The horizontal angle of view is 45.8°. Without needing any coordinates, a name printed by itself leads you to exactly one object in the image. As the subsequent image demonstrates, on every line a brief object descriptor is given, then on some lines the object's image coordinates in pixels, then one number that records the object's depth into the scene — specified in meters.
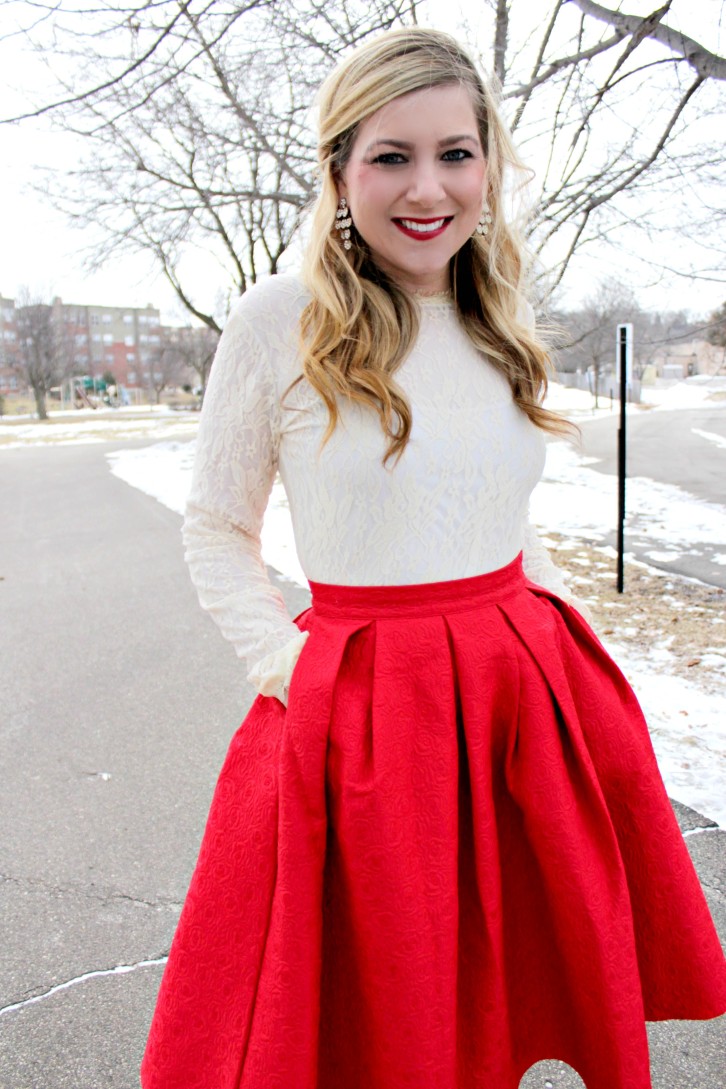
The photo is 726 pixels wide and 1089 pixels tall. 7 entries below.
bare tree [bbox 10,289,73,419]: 40.75
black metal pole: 5.56
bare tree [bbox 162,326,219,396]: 42.38
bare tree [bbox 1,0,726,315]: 4.62
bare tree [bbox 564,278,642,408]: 7.98
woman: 1.27
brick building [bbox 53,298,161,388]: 73.33
